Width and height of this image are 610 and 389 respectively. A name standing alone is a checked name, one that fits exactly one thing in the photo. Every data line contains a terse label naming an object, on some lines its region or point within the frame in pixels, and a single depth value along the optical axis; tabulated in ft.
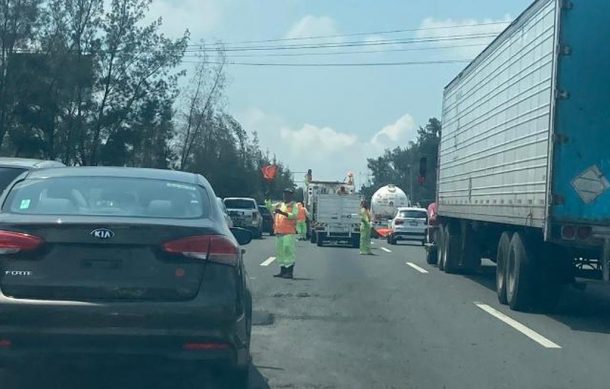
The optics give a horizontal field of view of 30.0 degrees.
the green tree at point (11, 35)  155.22
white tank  211.47
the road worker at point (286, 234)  68.03
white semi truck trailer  44.55
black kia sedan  23.49
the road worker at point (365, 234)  107.96
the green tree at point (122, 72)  177.78
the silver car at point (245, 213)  151.33
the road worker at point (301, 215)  71.33
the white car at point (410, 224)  146.10
